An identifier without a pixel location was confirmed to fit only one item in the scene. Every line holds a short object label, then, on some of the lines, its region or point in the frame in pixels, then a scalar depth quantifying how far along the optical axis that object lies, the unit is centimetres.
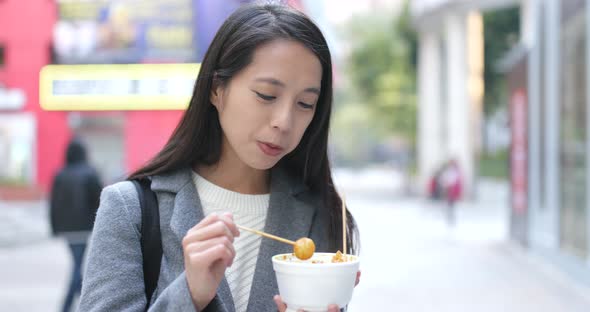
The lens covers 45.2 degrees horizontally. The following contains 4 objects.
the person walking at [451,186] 1473
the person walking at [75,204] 625
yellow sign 1435
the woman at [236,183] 144
